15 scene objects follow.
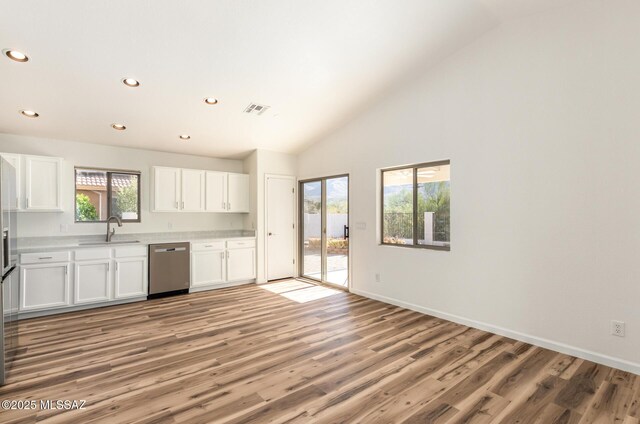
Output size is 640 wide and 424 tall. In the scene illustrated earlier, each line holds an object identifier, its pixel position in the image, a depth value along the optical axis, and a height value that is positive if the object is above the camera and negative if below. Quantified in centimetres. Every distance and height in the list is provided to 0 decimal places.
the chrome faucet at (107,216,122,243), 491 -19
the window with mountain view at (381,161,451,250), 412 +12
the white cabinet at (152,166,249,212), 531 +44
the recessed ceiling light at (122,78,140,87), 344 +146
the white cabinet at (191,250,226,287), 532 -87
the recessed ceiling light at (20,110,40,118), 387 +126
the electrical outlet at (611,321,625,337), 275 -100
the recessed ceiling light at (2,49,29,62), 284 +146
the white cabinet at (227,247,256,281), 566 -87
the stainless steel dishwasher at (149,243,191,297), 493 -83
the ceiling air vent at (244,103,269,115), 433 +147
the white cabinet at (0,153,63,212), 415 +47
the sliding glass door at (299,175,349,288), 558 -27
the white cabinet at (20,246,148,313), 403 -82
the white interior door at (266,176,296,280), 609 -22
